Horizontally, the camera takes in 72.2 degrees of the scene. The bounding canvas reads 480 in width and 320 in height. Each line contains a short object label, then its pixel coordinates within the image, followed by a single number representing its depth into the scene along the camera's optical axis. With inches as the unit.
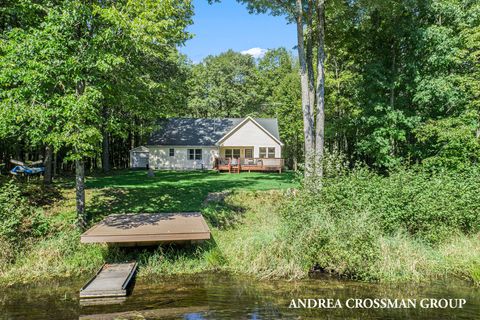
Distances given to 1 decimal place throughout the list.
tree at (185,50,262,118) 1579.7
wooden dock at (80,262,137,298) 278.2
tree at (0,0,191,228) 331.6
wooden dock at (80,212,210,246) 341.4
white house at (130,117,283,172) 1131.9
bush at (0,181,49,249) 359.3
